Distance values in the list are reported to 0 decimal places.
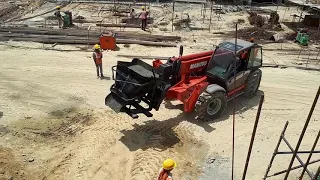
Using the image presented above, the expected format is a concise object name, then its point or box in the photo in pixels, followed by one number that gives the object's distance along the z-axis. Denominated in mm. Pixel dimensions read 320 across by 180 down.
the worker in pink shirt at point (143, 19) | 14849
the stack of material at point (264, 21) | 16503
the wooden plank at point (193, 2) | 19644
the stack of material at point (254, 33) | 14780
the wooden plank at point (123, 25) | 15408
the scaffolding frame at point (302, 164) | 4228
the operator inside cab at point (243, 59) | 8377
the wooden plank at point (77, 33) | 13603
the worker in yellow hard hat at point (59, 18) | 14845
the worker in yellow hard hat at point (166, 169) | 4954
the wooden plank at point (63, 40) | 13055
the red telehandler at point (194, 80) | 6747
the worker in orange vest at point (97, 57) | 9882
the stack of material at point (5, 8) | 16655
